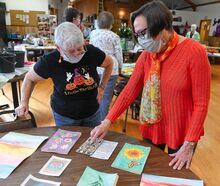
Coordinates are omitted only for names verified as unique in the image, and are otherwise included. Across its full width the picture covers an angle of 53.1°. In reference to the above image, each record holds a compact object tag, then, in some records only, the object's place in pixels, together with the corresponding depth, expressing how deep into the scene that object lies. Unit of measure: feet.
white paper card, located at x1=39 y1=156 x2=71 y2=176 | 3.24
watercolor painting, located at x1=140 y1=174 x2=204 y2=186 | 3.05
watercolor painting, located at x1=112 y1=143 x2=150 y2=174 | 3.38
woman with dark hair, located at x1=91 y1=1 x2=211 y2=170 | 3.40
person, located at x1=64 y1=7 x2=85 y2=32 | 8.38
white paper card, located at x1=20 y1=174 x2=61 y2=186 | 3.00
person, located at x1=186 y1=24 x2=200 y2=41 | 19.10
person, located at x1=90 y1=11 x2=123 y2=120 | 8.37
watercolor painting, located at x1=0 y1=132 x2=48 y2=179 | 3.33
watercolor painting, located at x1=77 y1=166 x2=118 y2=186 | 3.02
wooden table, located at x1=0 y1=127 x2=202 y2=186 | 3.09
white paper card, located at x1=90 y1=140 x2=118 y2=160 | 3.63
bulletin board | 20.67
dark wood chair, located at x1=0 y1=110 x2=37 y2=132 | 4.58
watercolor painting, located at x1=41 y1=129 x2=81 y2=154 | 3.77
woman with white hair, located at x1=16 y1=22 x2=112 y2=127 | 4.37
